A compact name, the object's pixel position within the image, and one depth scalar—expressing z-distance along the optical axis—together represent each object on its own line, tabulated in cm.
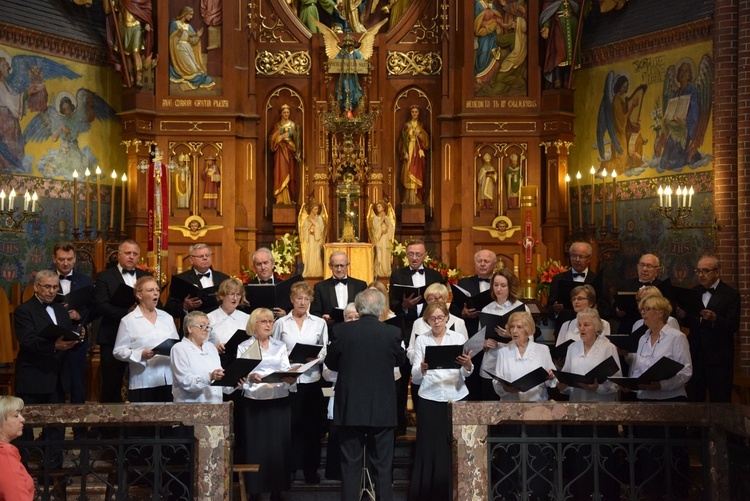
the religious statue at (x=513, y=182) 1323
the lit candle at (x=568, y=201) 1313
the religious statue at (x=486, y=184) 1327
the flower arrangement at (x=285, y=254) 1298
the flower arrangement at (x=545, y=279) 1110
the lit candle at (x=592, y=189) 1227
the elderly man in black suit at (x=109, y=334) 810
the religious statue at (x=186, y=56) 1328
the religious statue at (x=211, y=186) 1327
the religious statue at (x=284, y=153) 1357
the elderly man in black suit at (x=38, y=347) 750
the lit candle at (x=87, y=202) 1166
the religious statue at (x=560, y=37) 1298
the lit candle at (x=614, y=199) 1187
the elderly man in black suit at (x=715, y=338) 806
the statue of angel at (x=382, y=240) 1287
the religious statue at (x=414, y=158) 1359
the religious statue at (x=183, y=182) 1323
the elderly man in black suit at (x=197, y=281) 804
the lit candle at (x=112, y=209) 1339
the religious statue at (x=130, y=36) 1305
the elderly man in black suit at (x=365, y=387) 671
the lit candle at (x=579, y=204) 1238
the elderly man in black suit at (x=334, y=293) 865
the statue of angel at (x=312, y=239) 1288
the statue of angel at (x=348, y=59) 1329
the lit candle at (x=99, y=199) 1182
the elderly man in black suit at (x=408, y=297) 816
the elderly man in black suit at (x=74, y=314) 796
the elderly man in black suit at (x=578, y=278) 843
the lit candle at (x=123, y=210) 1284
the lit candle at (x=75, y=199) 1145
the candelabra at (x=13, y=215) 1003
